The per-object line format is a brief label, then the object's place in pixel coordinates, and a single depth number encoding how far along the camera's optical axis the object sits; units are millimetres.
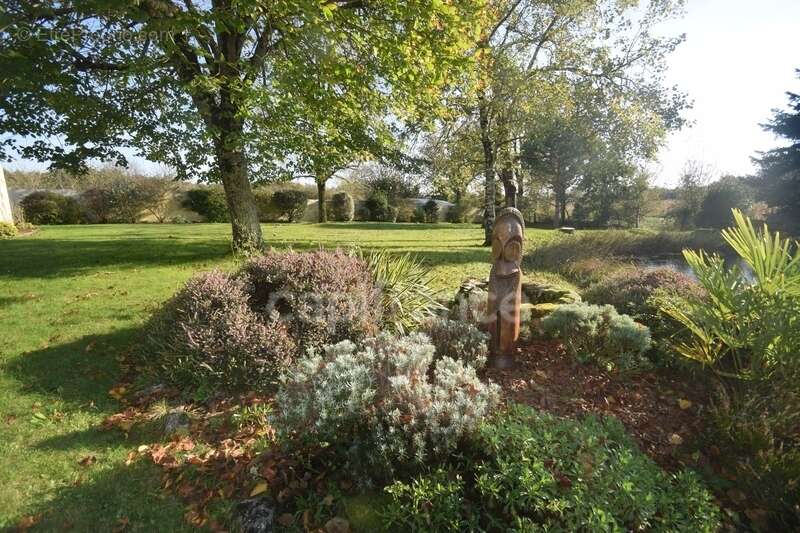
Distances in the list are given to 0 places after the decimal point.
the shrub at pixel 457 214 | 30484
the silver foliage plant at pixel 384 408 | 2568
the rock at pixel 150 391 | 4156
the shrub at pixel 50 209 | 20484
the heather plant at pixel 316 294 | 4473
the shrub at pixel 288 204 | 26453
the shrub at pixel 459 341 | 3900
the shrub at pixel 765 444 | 2342
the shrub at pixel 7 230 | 14162
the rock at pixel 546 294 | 5777
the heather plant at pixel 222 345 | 4086
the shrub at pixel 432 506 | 2229
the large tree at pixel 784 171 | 17844
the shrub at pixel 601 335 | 3947
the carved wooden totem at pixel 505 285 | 4059
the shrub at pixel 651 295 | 4477
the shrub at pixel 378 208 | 29219
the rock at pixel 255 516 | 2495
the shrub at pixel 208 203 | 24359
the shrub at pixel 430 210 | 30094
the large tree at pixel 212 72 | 6582
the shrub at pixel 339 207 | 28500
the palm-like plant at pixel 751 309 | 2895
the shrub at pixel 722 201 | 22219
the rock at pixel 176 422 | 3562
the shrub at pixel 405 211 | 30000
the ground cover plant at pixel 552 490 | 2092
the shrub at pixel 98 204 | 22141
